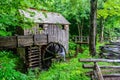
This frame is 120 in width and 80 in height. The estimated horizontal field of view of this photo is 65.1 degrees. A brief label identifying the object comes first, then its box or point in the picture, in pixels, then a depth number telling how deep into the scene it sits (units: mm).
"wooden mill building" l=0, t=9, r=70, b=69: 7717
